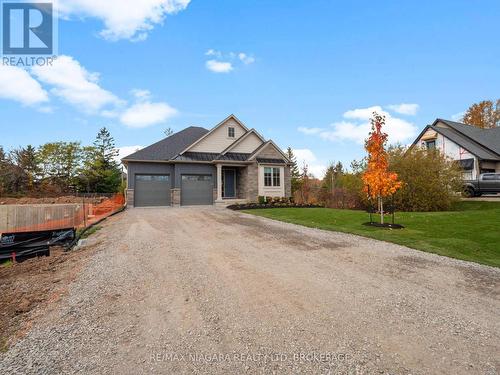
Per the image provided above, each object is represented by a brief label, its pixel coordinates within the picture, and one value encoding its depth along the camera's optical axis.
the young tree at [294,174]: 29.03
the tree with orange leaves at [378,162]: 10.51
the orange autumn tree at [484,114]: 35.91
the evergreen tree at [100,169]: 36.47
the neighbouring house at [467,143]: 24.44
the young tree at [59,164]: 34.28
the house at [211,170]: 21.02
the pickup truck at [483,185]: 17.98
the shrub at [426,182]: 15.13
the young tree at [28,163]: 32.31
